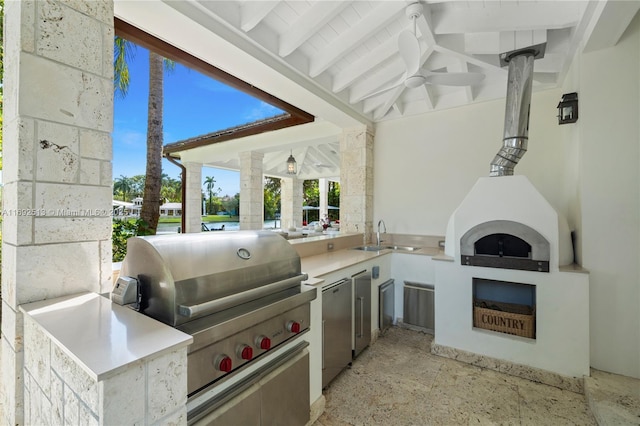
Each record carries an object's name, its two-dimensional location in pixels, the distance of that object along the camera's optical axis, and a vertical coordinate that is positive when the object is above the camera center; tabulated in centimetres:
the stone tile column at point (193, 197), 741 +49
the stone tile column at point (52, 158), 124 +27
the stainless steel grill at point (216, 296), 119 -39
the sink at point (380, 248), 413 -49
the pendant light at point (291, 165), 620 +112
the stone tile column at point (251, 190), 637 +60
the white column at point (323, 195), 1147 +86
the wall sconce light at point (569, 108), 262 +103
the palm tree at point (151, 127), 446 +147
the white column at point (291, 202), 1030 +51
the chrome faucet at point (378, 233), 420 -23
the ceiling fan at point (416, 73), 212 +123
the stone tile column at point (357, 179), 444 +59
